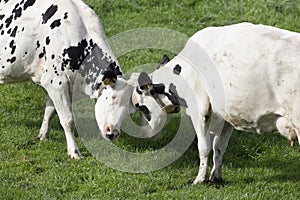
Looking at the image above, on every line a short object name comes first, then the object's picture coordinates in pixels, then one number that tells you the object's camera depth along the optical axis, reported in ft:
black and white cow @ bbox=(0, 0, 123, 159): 63.16
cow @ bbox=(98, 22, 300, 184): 49.73
